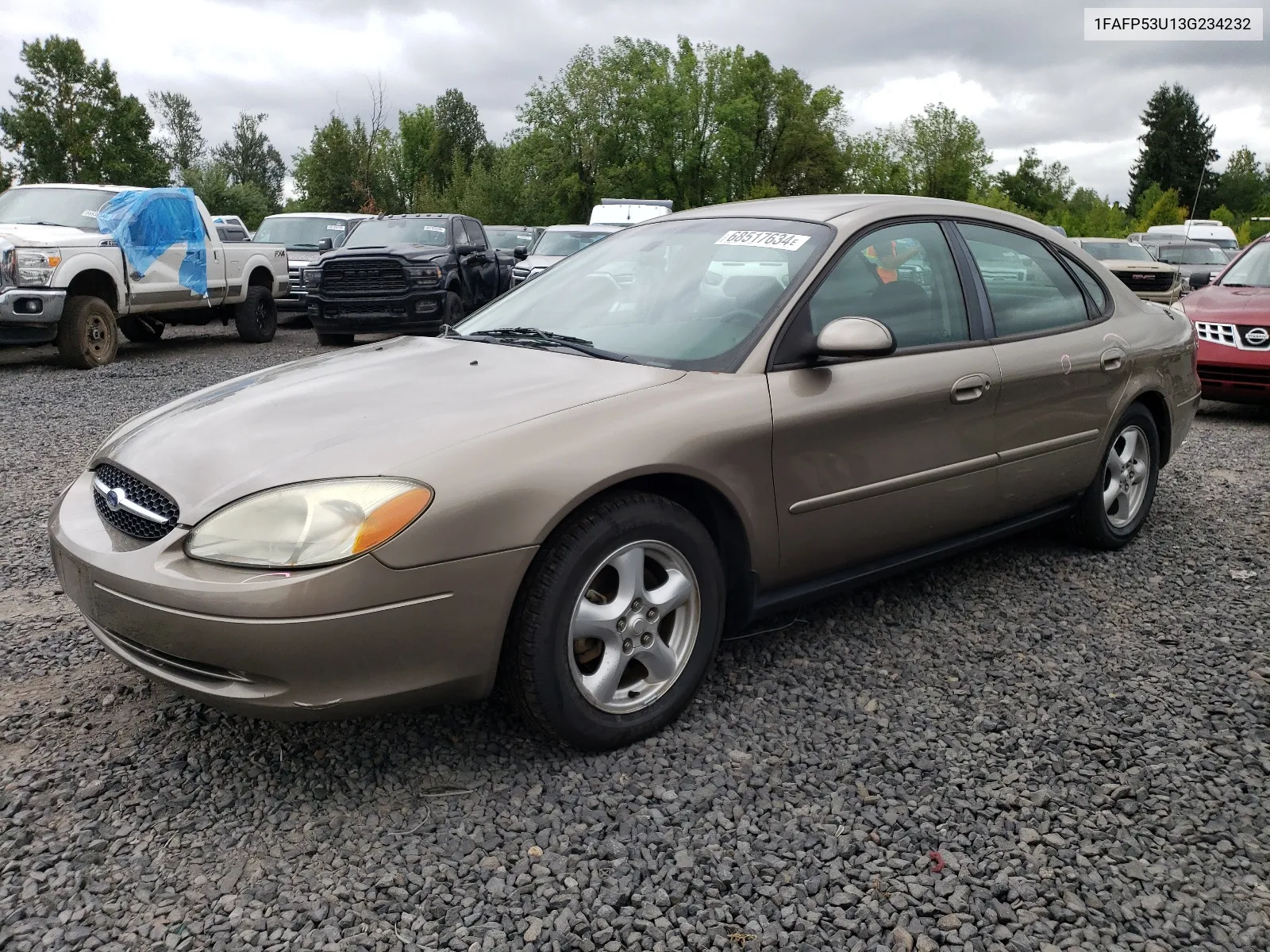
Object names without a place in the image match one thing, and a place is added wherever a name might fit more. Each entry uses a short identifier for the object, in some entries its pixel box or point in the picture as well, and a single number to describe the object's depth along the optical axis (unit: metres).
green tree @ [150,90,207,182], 88.62
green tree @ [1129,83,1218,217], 79.50
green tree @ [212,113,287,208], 96.75
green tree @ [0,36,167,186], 52.91
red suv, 8.28
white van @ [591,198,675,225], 20.02
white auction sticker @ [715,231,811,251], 3.49
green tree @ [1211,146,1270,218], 82.75
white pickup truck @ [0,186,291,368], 10.45
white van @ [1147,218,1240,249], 28.71
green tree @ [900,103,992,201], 71.31
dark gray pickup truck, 13.50
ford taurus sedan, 2.45
